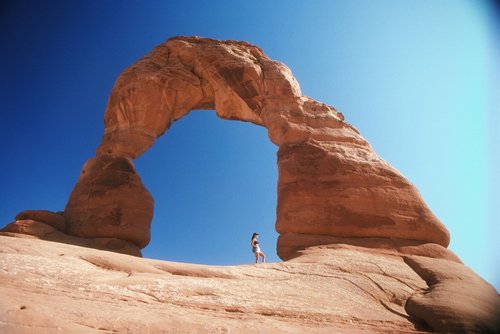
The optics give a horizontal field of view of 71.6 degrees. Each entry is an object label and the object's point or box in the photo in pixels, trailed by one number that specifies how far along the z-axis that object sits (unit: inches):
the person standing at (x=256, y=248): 519.4
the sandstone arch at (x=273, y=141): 366.9
